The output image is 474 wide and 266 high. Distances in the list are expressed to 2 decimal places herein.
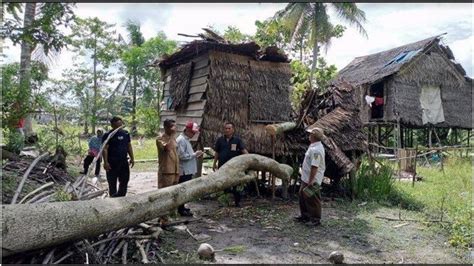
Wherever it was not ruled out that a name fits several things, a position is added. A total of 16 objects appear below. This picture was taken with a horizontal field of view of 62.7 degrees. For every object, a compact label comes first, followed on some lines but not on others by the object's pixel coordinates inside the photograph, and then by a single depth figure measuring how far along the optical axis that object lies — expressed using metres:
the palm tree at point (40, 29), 5.23
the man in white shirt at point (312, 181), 6.00
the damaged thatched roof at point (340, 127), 8.30
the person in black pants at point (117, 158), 6.36
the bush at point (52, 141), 10.49
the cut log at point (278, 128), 8.31
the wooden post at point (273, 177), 8.29
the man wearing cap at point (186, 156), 6.40
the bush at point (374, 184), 8.67
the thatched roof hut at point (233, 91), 8.29
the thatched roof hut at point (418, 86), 18.73
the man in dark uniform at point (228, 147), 7.24
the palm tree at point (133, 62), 29.30
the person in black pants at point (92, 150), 9.78
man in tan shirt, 5.85
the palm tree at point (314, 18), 20.33
